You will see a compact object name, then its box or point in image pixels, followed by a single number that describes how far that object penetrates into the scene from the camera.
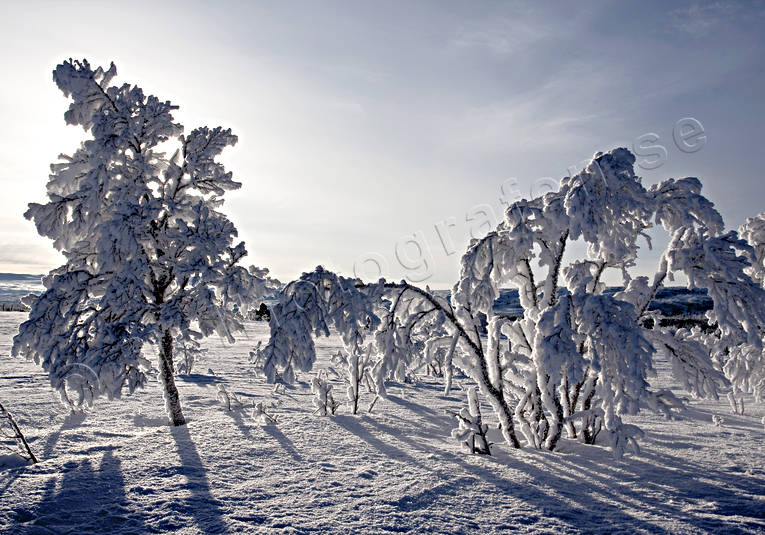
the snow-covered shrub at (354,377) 8.30
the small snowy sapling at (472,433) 5.30
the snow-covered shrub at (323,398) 7.80
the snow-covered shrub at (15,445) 4.92
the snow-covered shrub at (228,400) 8.52
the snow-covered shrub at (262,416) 7.12
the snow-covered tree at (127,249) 6.02
